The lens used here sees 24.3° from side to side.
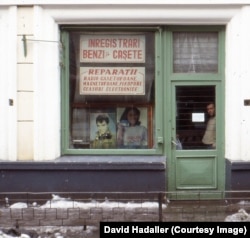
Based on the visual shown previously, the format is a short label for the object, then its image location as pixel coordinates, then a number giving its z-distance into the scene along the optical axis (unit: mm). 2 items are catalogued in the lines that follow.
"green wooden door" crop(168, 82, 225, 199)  9555
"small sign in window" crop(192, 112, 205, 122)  9617
